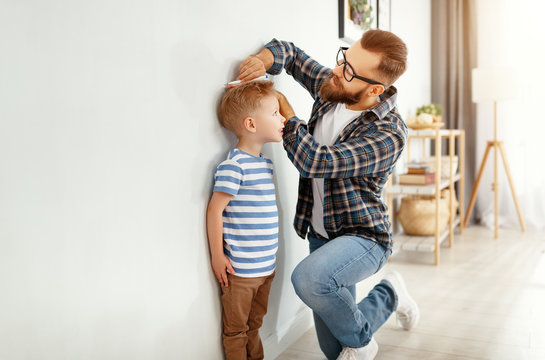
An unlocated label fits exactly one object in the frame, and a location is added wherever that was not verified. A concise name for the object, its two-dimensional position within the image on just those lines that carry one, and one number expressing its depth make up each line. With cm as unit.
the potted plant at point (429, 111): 372
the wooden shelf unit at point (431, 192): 327
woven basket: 353
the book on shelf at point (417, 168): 335
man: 156
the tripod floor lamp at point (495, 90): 388
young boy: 151
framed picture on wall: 246
